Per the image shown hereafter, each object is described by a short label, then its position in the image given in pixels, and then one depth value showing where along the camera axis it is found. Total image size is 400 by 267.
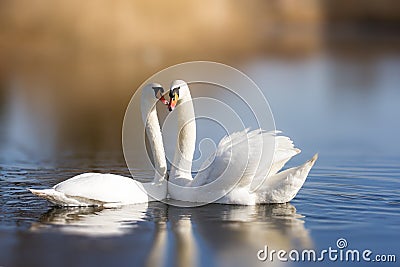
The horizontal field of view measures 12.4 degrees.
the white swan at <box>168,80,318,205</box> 15.55
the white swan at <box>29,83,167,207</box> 15.62
